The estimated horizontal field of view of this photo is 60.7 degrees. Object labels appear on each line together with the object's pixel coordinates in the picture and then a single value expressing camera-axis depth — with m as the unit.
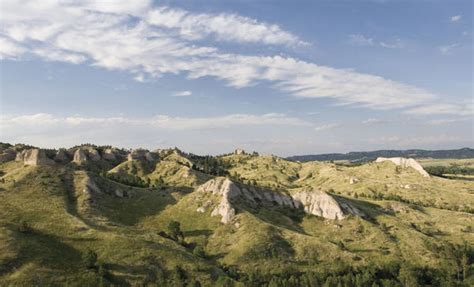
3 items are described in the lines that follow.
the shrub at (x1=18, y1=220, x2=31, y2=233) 170.65
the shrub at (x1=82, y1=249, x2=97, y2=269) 150.75
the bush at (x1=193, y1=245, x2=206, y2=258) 178.43
